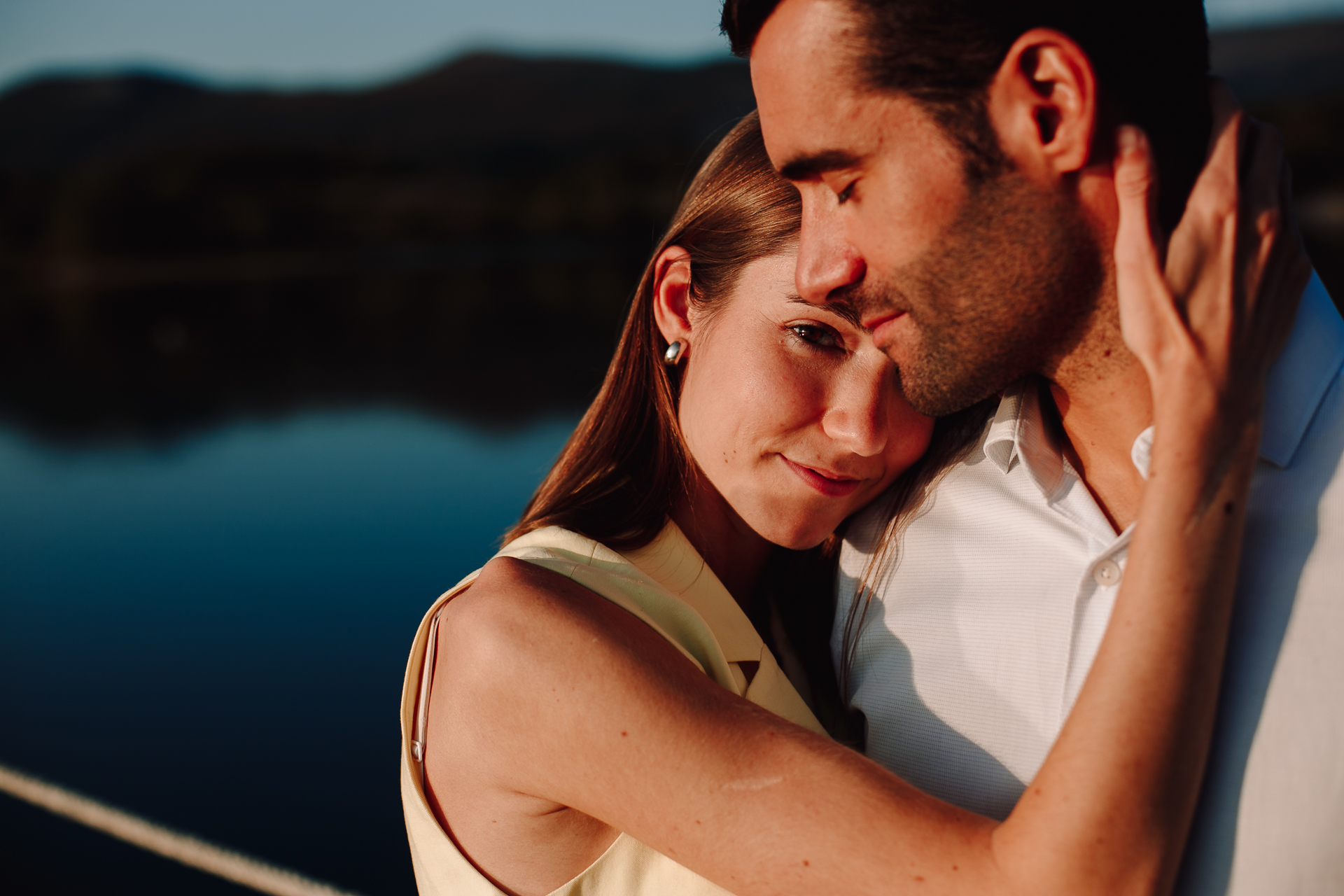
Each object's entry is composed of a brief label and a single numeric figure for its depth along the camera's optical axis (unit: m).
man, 1.25
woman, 1.17
